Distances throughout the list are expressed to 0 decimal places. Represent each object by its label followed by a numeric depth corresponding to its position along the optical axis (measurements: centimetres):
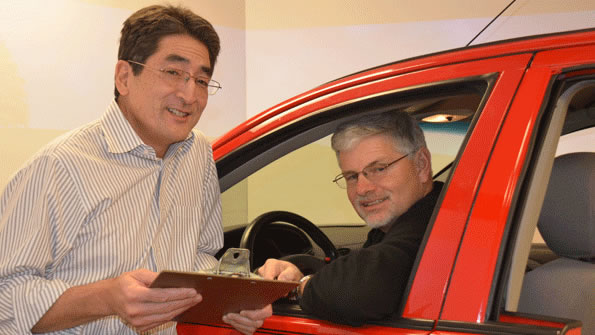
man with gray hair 142
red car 107
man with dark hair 121
